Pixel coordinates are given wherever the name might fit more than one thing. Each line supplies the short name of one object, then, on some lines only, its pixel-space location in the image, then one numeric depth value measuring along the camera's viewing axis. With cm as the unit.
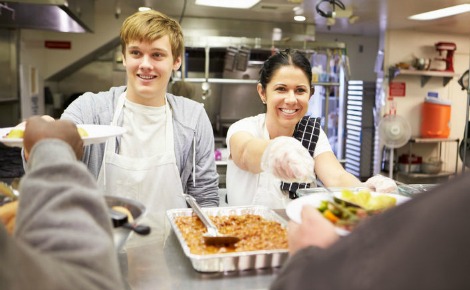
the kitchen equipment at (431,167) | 689
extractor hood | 259
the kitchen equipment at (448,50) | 678
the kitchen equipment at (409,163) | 692
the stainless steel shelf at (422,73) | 666
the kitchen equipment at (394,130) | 562
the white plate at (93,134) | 107
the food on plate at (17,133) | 114
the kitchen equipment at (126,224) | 92
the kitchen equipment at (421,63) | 671
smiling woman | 186
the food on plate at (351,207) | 94
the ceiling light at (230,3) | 465
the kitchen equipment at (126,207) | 95
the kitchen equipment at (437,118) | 681
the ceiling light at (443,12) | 490
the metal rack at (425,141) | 677
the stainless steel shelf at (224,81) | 467
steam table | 101
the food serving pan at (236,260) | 104
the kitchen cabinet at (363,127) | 713
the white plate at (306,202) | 101
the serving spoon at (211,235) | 114
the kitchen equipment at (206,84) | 471
